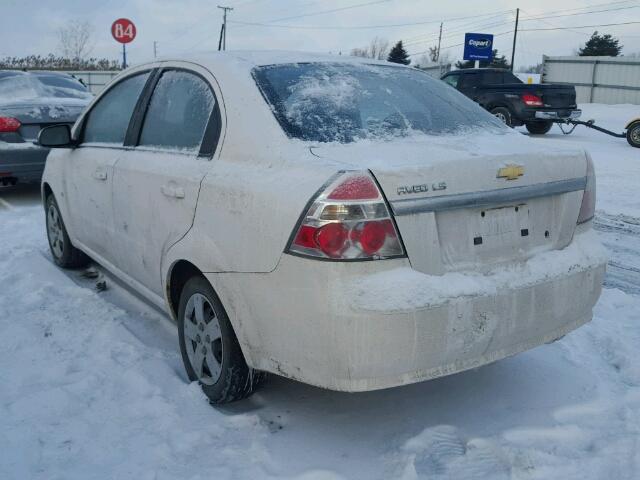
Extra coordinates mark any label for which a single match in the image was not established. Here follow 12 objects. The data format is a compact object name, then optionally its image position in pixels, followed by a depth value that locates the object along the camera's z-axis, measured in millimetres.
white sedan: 2410
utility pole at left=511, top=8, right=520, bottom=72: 47222
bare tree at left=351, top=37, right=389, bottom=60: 67925
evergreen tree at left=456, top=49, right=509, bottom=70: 45044
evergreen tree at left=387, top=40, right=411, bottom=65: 59312
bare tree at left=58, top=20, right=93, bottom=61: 44750
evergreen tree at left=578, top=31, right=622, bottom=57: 51344
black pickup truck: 15328
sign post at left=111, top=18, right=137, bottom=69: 17344
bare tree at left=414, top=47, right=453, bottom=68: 76625
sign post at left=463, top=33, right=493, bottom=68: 29844
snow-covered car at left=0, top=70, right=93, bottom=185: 7617
